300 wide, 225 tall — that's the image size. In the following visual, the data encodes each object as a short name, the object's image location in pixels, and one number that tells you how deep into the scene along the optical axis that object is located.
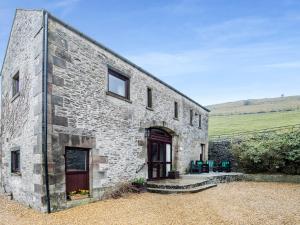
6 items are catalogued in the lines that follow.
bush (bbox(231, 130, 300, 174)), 15.13
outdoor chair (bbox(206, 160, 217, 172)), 18.85
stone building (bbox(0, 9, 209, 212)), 7.51
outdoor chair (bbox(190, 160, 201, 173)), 17.11
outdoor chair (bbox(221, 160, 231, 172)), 18.22
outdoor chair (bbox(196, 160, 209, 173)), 17.28
